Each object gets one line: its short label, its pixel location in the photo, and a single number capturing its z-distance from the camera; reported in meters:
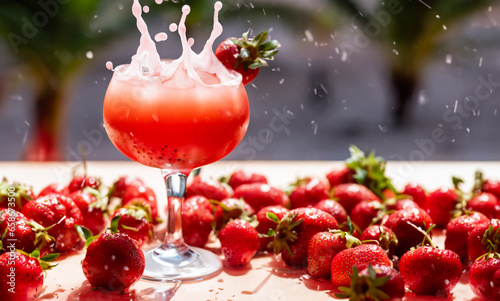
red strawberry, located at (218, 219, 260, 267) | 0.62
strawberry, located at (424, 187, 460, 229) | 0.72
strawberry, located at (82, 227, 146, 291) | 0.56
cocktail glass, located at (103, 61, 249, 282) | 0.59
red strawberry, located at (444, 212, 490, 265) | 0.63
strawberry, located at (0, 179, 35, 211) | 0.65
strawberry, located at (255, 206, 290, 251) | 0.65
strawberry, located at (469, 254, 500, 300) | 0.55
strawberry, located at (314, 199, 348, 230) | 0.66
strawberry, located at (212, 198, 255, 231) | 0.68
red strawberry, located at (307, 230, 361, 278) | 0.59
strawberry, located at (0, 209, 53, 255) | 0.57
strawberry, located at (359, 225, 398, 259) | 0.61
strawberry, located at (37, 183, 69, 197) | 0.70
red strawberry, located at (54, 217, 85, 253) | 0.63
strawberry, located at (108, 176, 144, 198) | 0.72
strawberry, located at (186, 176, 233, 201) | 0.72
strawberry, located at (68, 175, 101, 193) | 0.71
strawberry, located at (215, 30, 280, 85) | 0.62
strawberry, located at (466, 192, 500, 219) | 0.69
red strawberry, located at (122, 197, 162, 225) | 0.67
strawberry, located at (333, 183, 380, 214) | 0.72
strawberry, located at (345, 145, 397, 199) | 0.76
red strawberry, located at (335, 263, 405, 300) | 0.49
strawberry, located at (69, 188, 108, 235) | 0.67
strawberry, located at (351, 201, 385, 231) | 0.68
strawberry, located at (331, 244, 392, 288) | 0.56
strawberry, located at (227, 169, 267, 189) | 0.77
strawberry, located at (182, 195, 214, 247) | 0.66
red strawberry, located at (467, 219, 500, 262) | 0.59
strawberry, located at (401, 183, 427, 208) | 0.75
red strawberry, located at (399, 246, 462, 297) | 0.56
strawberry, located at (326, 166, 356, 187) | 0.77
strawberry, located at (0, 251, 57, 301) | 0.53
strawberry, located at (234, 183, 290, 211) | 0.71
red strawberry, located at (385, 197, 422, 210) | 0.69
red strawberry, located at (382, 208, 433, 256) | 0.63
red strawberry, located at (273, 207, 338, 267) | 0.62
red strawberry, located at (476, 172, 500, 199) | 0.73
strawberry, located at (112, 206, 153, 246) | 0.64
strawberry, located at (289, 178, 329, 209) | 0.72
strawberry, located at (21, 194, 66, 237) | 0.62
